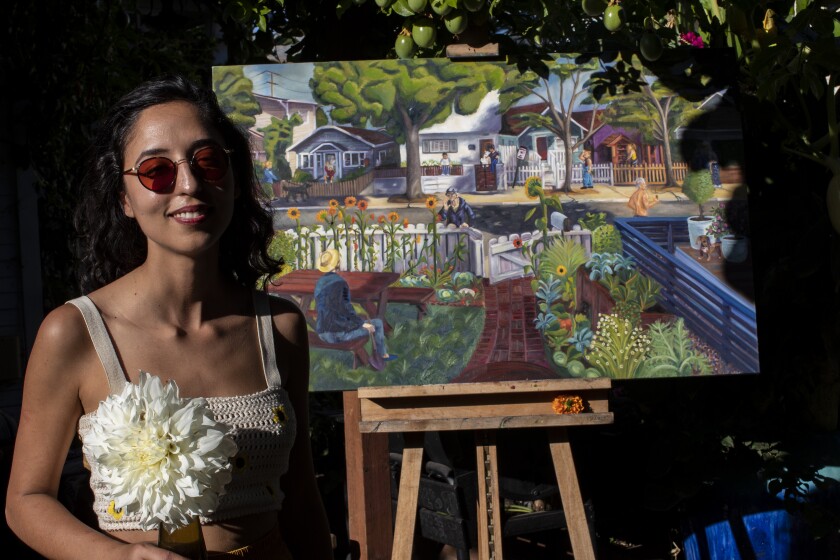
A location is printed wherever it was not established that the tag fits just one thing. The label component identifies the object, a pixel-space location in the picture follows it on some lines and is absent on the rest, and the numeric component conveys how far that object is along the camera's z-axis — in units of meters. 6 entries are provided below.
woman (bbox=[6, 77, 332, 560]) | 1.52
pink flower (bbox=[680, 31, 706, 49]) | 3.90
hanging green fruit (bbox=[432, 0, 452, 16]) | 3.09
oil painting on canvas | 3.17
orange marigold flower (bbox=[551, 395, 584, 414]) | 2.96
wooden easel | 2.94
